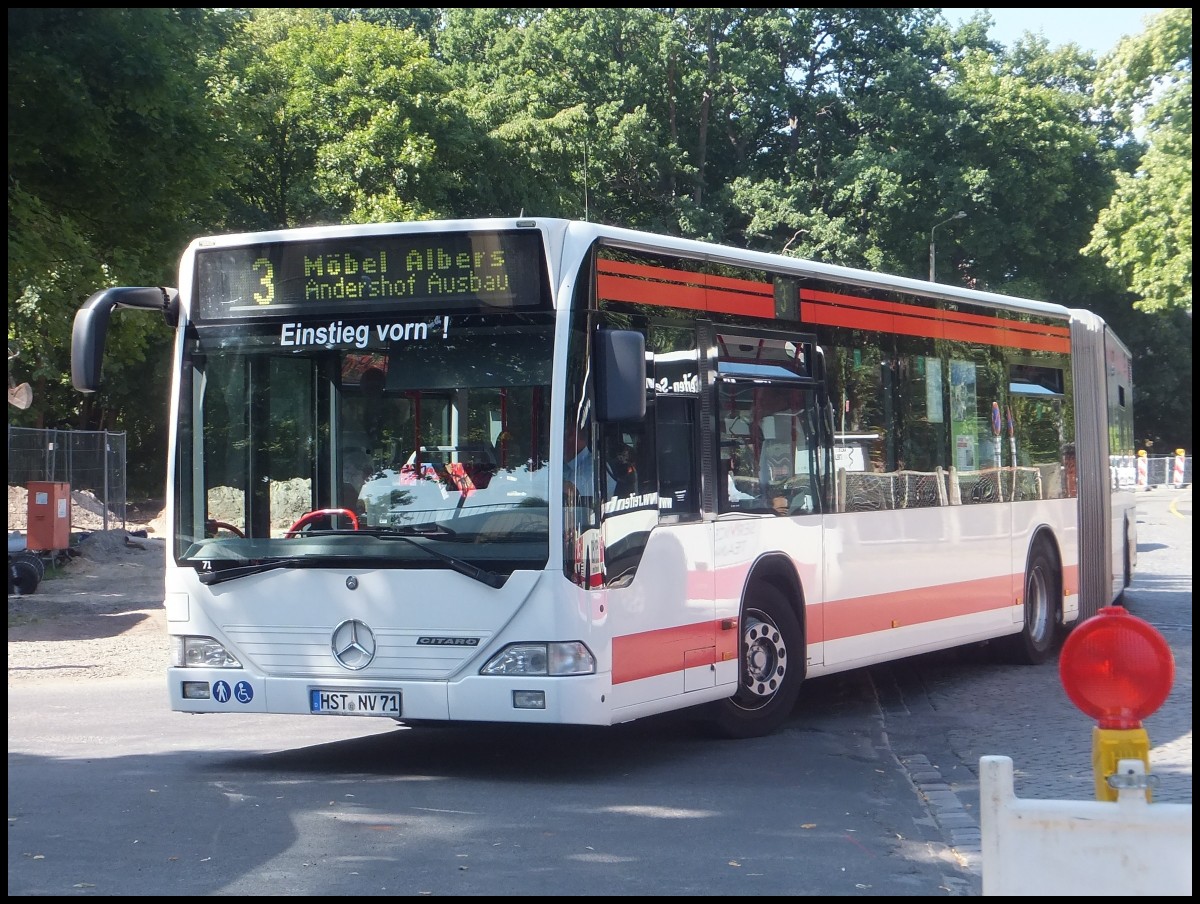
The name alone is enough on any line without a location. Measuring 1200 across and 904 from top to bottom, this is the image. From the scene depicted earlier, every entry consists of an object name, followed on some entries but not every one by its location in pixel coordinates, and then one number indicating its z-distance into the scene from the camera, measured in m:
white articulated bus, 8.60
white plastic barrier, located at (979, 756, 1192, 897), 4.68
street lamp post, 47.31
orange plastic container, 25.52
